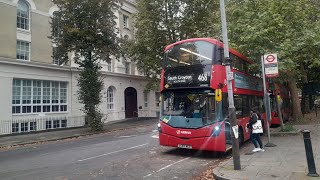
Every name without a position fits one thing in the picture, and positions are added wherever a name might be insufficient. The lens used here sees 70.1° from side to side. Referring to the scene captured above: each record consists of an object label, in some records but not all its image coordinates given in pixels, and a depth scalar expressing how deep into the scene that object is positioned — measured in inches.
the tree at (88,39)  650.0
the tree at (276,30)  411.4
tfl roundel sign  351.1
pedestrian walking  338.3
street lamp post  255.8
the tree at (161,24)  893.7
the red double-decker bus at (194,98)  323.9
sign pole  352.6
